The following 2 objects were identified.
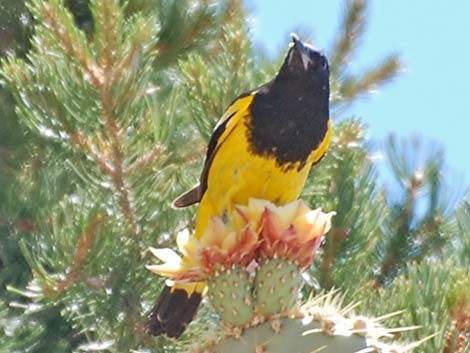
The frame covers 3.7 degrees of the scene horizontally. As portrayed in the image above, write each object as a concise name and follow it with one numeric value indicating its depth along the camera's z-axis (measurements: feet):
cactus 13.65
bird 14.48
